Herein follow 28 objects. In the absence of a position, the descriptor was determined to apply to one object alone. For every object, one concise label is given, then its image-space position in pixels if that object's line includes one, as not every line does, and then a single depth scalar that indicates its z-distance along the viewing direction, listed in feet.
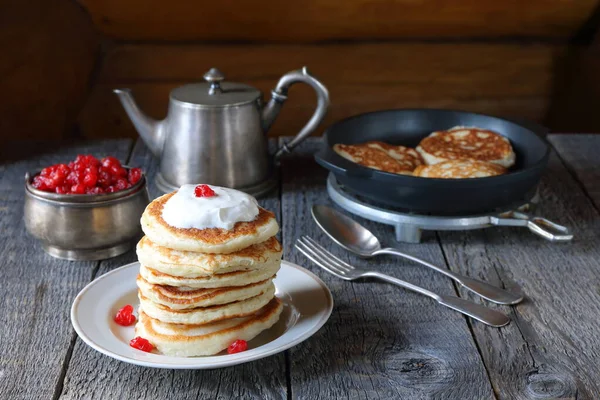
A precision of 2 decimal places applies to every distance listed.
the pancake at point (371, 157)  5.99
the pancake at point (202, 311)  3.77
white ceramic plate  3.60
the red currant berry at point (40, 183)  5.03
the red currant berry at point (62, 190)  4.98
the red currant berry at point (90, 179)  5.03
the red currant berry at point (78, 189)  4.97
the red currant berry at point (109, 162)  5.26
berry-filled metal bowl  4.95
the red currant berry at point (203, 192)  3.99
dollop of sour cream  3.82
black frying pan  5.16
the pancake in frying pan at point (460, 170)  5.74
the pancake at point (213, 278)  3.72
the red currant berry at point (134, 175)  5.23
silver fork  4.37
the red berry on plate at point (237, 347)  3.80
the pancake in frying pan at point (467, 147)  6.17
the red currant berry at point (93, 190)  5.00
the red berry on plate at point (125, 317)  4.11
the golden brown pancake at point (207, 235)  3.71
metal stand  5.28
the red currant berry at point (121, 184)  5.12
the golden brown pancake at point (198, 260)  3.69
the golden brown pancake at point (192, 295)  3.74
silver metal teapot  6.03
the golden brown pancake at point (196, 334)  3.76
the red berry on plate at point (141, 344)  3.80
